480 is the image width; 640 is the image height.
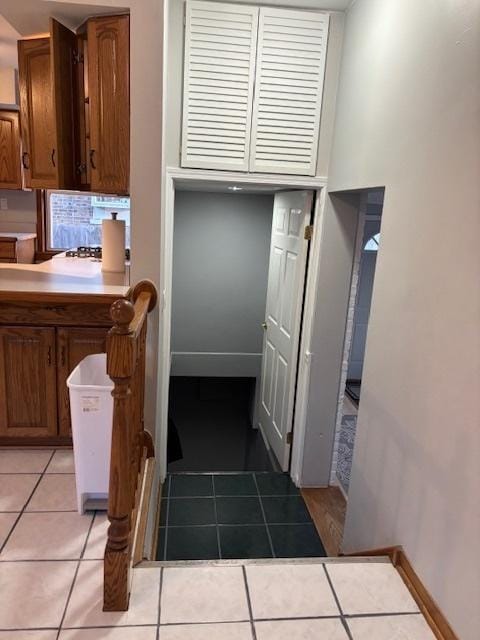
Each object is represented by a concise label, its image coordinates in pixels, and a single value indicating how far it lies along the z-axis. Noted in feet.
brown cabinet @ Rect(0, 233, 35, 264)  14.97
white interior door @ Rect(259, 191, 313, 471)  11.46
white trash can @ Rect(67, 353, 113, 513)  6.01
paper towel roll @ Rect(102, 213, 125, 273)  10.31
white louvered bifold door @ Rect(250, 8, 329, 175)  9.39
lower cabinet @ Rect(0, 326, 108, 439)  7.68
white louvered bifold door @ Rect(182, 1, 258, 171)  9.22
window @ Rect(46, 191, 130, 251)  17.11
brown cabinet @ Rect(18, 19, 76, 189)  8.14
